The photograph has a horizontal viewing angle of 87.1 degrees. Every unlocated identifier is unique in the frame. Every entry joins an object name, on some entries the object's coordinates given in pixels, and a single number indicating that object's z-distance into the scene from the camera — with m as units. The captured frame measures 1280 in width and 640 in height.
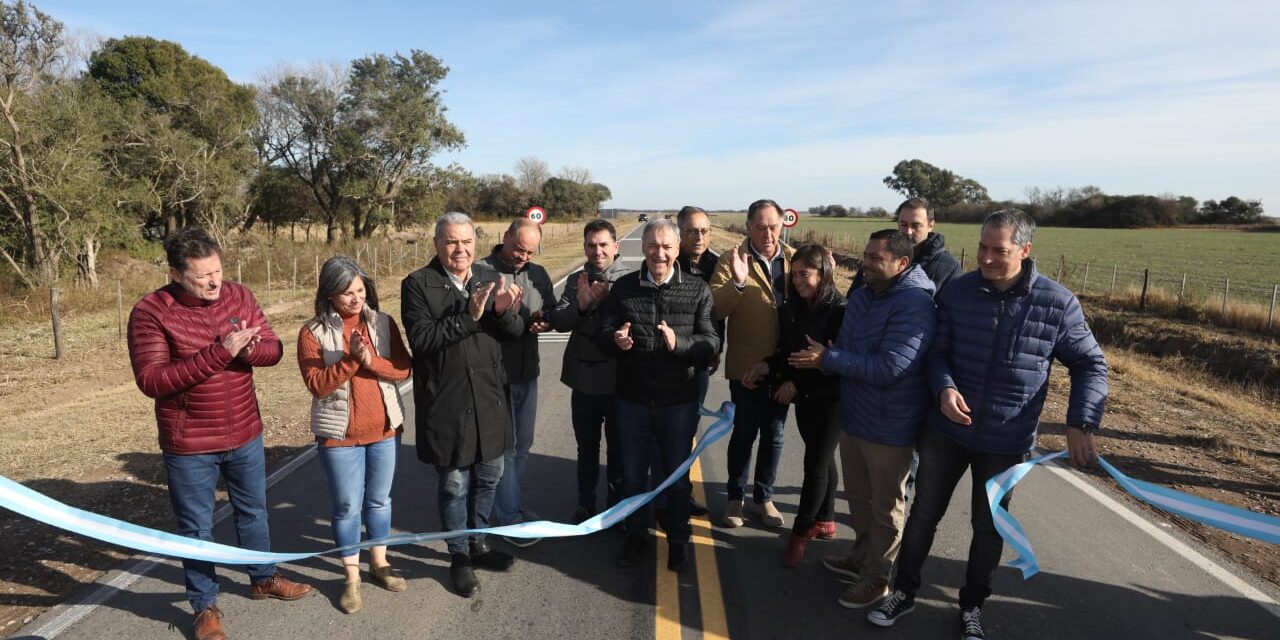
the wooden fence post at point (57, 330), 9.73
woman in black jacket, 3.82
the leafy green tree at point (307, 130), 32.31
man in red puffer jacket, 2.95
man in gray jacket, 3.96
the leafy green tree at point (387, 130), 33.25
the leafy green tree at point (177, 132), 19.00
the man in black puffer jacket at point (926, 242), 4.34
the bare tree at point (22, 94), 9.92
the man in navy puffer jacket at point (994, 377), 2.92
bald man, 3.99
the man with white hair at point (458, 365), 3.41
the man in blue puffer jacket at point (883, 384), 3.18
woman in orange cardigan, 3.25
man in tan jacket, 4.15
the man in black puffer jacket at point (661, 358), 3.65
